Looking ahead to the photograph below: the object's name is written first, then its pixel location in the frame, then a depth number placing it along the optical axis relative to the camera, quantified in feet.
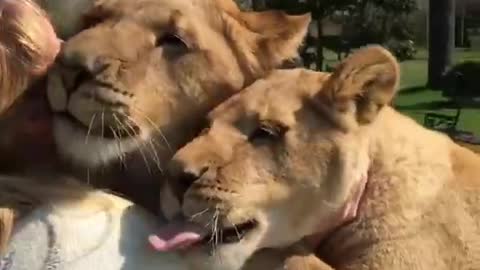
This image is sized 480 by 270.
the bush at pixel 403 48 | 59.67
